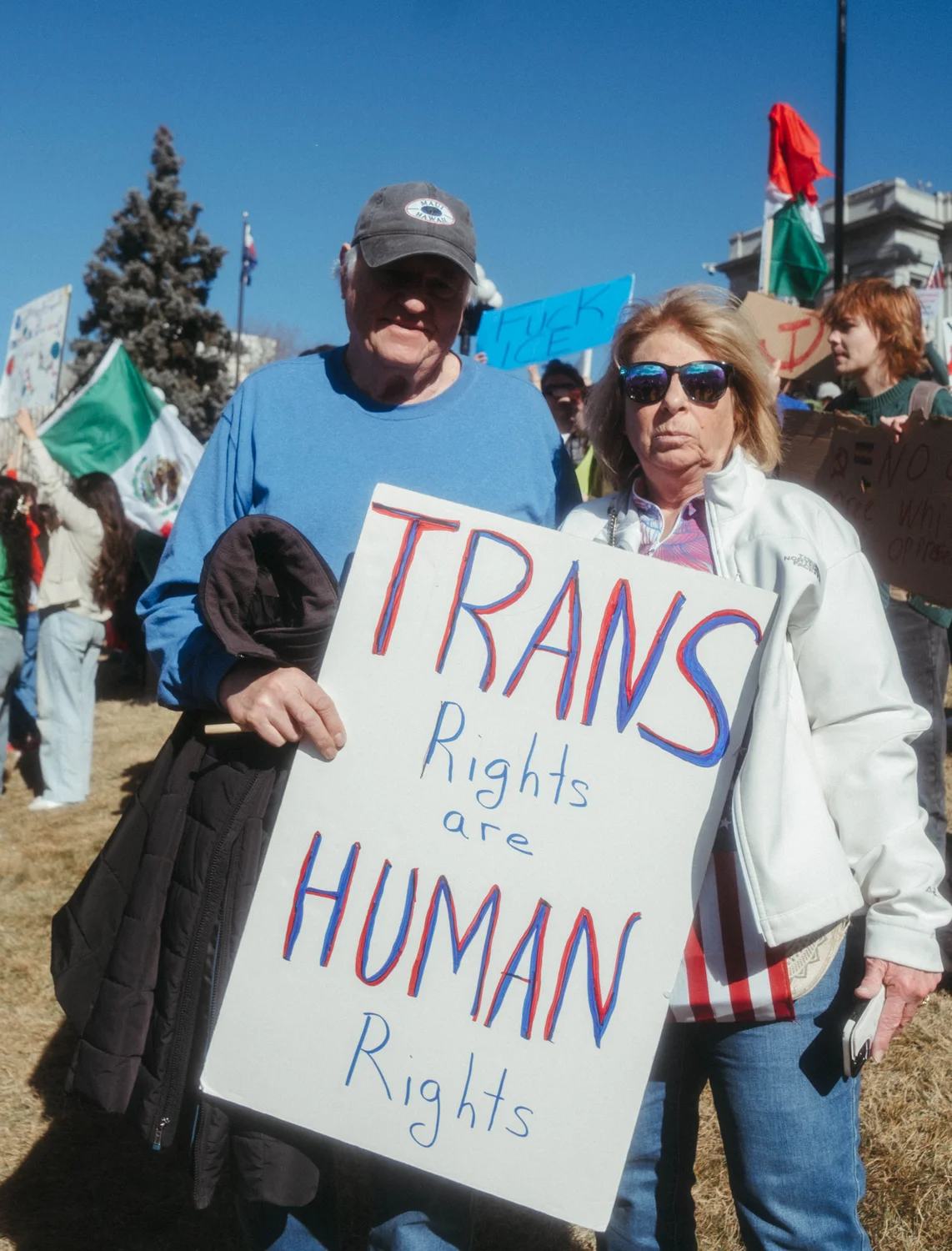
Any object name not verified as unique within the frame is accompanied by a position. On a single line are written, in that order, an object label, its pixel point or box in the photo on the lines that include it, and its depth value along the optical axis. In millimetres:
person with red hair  2939
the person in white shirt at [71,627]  5578
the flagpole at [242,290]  28578
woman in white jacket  1276
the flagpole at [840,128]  9820
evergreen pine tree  26547
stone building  34938
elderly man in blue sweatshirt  1543
